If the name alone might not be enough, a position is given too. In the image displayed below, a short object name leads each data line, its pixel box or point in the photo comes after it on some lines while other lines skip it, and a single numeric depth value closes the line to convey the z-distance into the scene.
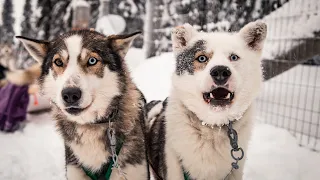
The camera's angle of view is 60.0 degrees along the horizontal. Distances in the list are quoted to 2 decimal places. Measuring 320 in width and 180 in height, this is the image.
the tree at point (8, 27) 7.83
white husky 1.77
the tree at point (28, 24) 13.73
